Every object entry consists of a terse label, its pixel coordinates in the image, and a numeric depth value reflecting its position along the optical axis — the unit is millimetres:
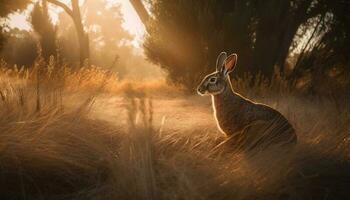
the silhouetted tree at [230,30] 12570
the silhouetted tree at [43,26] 22000
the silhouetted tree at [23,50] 26512
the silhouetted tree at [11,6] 17547
